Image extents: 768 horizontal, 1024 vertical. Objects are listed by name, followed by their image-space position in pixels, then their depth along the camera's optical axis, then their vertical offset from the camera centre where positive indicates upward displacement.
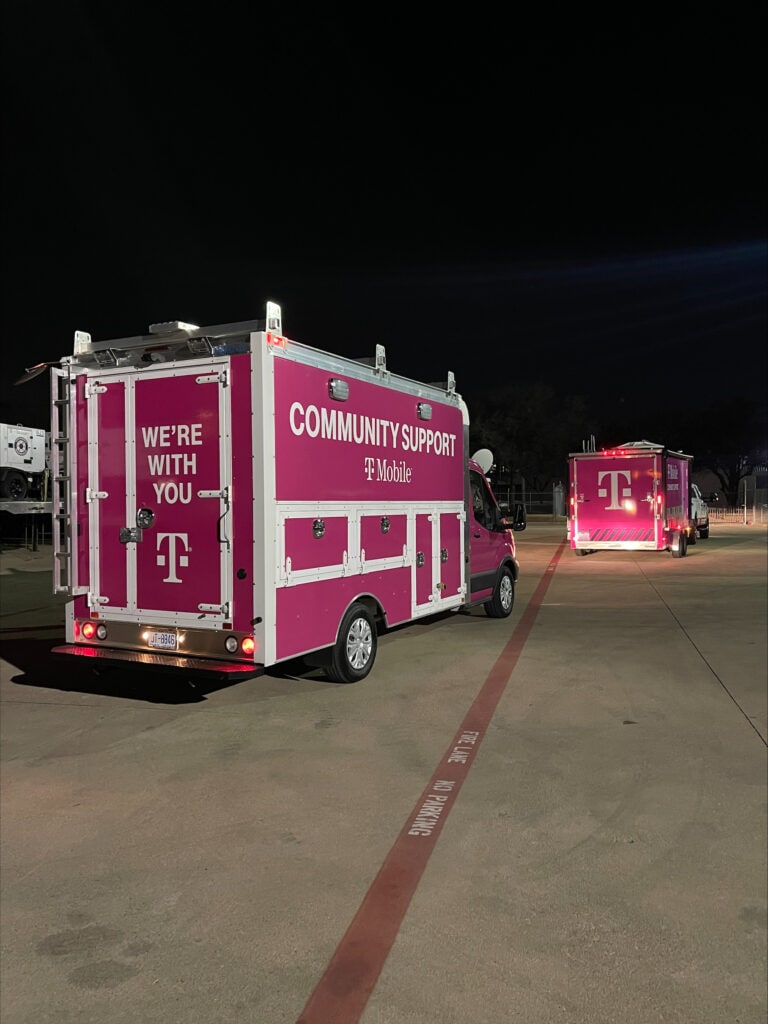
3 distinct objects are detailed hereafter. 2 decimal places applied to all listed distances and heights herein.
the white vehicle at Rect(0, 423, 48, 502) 25.03 +1.47
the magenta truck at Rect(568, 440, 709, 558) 20.17 +0.06
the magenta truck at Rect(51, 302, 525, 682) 6.31 +0.06
